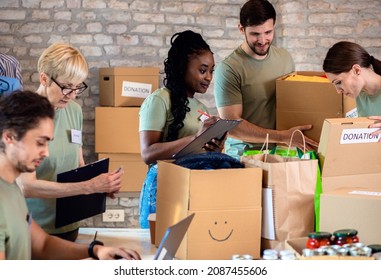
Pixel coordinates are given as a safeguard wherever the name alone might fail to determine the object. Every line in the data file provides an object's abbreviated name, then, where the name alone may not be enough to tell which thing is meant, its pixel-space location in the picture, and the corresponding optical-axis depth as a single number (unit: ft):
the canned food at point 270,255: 6.54
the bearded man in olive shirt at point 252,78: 11.27
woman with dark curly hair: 9.89
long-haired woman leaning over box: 9.70
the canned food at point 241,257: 6.45
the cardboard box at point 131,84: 18.13
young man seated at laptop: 6.44
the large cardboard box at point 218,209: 7.80
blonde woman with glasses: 8.80
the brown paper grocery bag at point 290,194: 8.04
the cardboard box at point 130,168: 18.42
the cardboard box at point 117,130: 18.26
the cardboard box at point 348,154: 8.48
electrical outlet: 19.39
